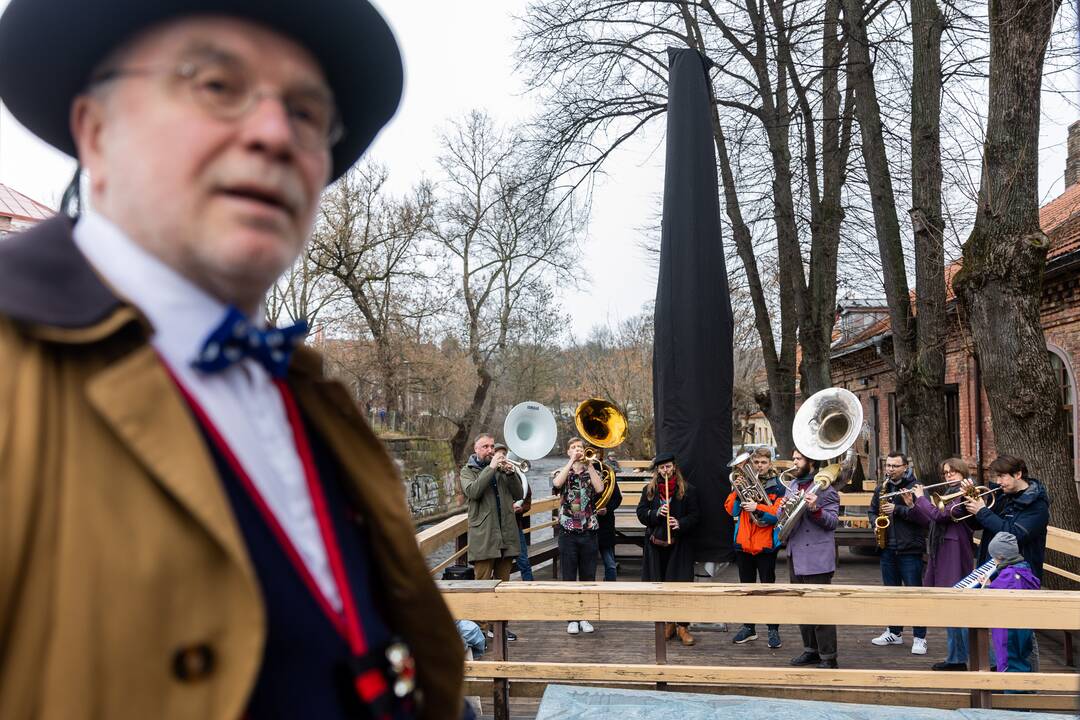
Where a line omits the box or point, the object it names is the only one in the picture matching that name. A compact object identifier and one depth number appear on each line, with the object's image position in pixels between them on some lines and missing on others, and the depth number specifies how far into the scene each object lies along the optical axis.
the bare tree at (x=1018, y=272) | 6.62
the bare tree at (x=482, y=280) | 26.52
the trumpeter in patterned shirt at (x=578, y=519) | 7.43
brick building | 11.59
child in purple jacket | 5.39
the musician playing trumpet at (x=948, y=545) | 6.45
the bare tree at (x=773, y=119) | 12.52
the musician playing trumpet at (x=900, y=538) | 6.82
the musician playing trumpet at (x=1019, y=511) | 5.85
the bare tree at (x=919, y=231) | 9.32
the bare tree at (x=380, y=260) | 22.48
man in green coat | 7.25
